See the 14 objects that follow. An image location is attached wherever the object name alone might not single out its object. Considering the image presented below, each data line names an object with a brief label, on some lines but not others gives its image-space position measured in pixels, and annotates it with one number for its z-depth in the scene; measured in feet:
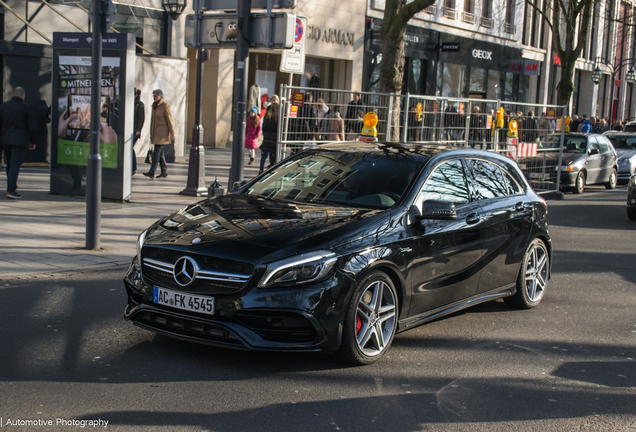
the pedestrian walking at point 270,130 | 58.70
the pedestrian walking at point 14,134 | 42.06
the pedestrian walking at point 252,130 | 67.21
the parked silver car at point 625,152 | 77.71
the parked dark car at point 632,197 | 48.55
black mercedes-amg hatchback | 16.33
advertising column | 42.09
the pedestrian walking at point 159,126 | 54.03
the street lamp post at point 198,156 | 47.67
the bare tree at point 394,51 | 52.85
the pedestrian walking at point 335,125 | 38.40
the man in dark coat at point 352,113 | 39.90
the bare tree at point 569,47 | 99.96
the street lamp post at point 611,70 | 145.18
